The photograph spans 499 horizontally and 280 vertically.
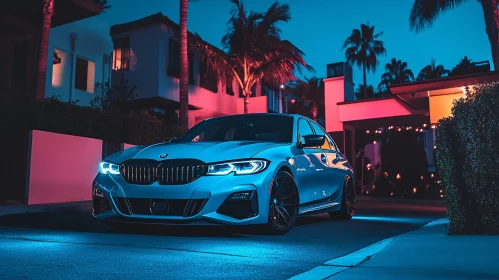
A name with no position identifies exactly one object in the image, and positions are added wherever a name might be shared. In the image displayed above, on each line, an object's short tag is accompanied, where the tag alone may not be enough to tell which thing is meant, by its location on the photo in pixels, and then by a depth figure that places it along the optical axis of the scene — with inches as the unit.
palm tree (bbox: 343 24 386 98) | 2144.4
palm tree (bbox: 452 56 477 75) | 804.6
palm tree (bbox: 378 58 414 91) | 2696.9
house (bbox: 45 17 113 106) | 871.1
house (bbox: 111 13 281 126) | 981.8
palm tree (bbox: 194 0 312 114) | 997.8
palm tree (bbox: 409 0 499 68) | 828.0
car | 236.8
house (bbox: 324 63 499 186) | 743.1
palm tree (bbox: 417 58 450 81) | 2460.3
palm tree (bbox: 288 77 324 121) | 1637.7
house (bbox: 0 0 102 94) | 687.7
